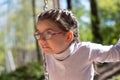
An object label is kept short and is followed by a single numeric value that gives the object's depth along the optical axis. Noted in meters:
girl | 2.01
